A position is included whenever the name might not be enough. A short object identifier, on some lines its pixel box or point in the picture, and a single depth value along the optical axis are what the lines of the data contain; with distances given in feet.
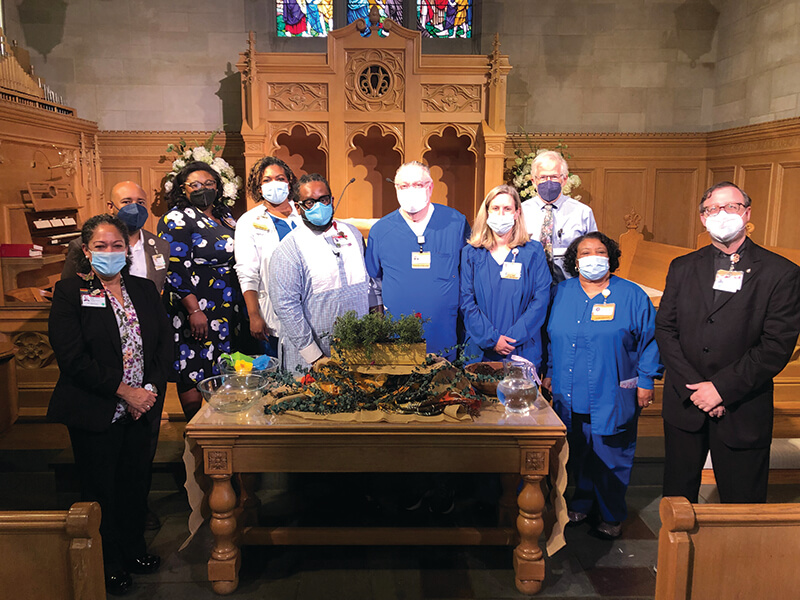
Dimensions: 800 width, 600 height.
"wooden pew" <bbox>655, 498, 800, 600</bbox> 5.16
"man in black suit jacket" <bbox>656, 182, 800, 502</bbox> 7.82
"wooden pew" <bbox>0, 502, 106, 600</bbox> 5.07
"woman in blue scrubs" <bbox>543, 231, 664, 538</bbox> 9.20
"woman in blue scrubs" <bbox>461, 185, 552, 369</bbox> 10.00
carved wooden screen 19.95
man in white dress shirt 11.14
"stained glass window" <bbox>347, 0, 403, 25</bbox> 23.77
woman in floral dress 10.53
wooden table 7.76
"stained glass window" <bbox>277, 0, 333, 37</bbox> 23.50
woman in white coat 10.75
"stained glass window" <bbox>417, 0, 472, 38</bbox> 23.85
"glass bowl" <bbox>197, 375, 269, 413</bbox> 8.27
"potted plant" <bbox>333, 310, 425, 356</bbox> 8.04
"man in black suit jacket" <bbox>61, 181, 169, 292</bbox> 10.09
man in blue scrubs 10.43
